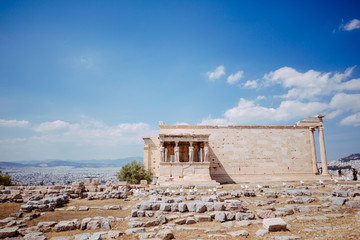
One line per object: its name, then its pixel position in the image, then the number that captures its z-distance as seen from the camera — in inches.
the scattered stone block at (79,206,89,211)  427.2
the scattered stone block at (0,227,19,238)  270.8
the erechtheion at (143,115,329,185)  1055.0
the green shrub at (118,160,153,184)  954.3
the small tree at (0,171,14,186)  988.7
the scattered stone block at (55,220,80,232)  290.7
